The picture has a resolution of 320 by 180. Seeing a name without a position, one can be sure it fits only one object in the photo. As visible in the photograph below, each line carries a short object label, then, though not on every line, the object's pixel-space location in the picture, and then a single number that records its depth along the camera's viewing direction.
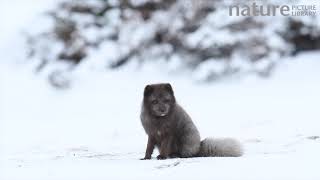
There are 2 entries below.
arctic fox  14.31
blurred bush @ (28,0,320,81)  27.19
